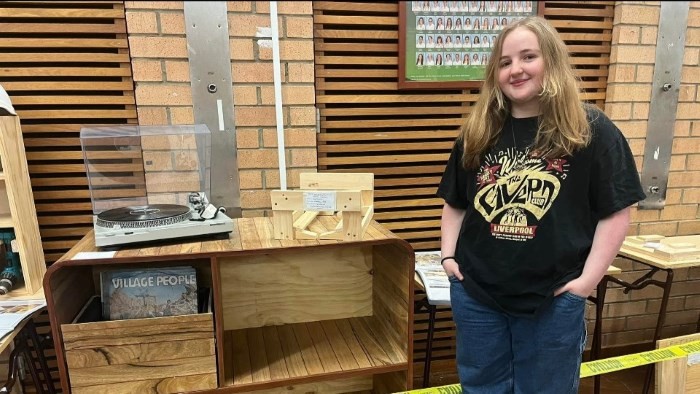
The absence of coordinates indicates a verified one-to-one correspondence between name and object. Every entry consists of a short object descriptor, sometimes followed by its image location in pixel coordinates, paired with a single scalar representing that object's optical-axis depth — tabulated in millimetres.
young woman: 1225
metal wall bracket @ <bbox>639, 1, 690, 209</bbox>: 2209
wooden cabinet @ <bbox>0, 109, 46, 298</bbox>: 1590
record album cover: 1491
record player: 1536
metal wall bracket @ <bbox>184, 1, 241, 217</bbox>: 1828
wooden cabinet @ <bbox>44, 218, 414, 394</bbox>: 1429
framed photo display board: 2043
